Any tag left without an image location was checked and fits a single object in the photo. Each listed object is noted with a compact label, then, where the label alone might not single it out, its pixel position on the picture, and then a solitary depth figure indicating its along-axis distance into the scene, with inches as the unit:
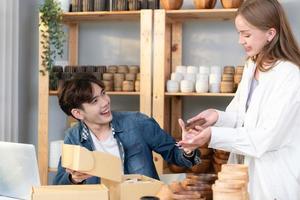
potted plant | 116.6
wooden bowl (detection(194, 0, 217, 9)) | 110.7
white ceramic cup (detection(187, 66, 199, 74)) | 113.8
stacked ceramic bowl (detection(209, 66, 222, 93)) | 112.1
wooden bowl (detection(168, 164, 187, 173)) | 113.3
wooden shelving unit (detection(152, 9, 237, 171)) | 112.0
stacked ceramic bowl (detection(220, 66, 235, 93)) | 111.1
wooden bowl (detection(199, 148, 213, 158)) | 112.3
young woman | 59.1
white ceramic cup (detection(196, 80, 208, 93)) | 111.9
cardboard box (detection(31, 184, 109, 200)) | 46.3
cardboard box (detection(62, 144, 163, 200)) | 47.1
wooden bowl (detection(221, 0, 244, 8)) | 109.0
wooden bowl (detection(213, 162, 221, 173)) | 109.4
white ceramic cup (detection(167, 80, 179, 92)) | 113.3
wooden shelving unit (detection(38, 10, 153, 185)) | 113.5
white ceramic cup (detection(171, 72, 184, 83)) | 113.7
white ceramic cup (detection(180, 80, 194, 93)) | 112.6
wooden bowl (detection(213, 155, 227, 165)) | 108.9
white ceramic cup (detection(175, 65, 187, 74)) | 114.6
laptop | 61.1
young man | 77.2
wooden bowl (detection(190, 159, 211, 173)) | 112.6
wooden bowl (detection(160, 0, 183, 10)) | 112.6
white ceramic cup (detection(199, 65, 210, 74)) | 113.3
